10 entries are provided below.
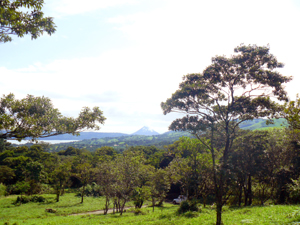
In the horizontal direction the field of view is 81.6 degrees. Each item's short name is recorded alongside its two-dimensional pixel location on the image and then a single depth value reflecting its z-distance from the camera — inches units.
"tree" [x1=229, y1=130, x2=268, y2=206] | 876.0
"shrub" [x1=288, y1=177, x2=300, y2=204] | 684.5
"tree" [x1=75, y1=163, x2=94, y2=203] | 1470.2
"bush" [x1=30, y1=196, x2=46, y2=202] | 1337.4
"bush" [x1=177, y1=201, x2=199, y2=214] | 792.9
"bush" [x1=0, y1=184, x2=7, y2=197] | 1451.8
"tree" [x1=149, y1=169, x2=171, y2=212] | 1003.3
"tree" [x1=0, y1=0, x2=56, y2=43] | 296.7
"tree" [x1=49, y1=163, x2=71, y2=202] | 1461.2
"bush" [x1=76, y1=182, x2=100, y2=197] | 1788.9
